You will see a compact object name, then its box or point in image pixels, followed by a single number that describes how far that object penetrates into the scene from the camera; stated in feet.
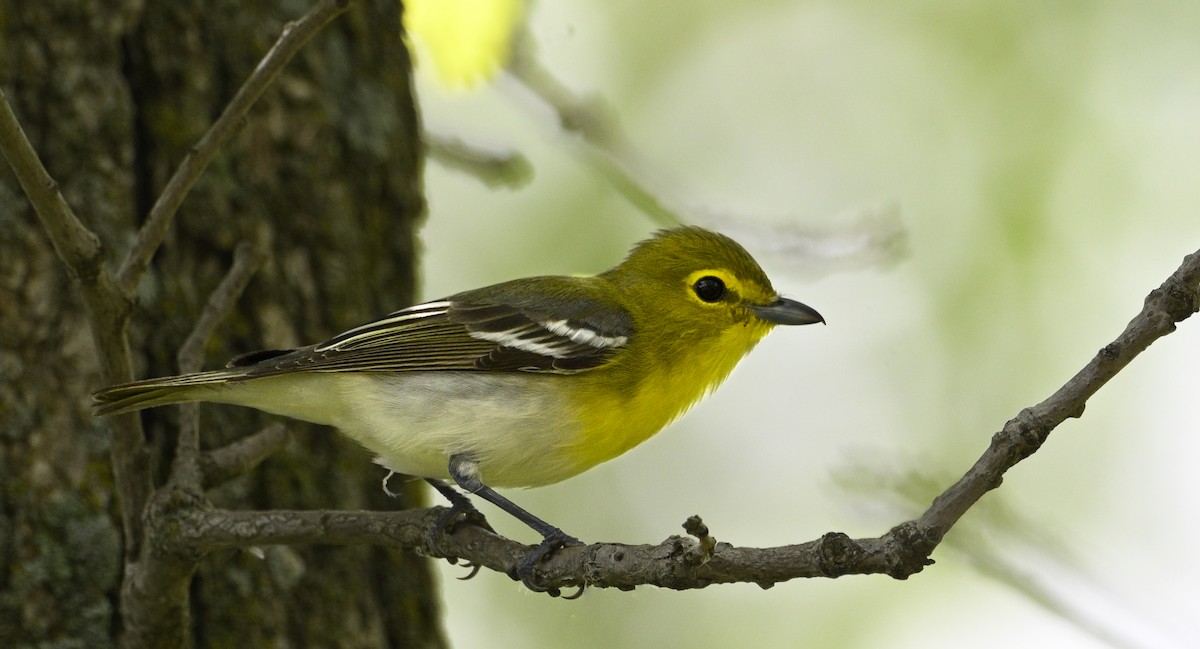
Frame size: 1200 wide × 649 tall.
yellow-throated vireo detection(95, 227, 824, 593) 21.06
